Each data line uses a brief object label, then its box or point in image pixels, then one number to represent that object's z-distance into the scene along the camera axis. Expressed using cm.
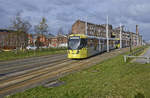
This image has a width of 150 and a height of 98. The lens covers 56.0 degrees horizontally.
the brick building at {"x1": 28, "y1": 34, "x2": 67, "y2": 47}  3922
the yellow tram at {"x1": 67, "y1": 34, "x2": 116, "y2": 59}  1611
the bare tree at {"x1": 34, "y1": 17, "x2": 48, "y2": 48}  3697
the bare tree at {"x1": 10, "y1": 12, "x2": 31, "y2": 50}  2755
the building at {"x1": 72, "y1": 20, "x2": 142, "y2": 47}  8262
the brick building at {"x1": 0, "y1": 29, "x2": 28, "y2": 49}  7039
